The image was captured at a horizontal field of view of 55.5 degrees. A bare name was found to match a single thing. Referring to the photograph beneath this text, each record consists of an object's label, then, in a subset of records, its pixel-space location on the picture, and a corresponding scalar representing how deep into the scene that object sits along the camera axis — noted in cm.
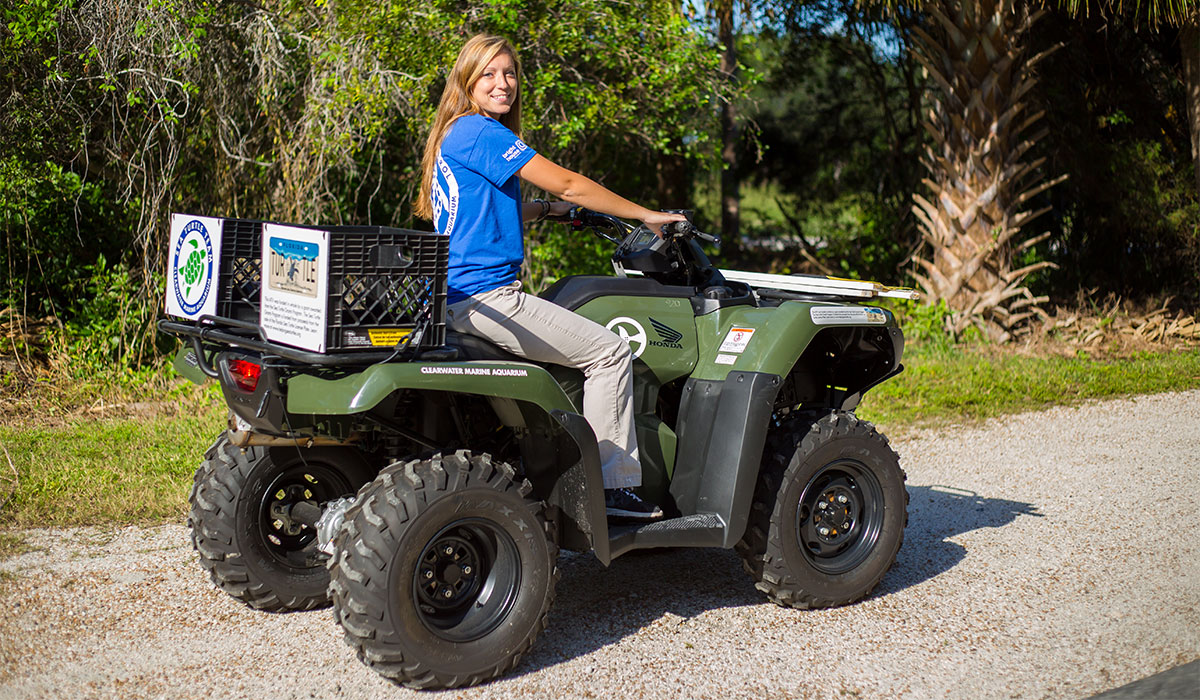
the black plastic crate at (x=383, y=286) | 344
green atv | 362
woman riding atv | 404
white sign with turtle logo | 388
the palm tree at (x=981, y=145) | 999
